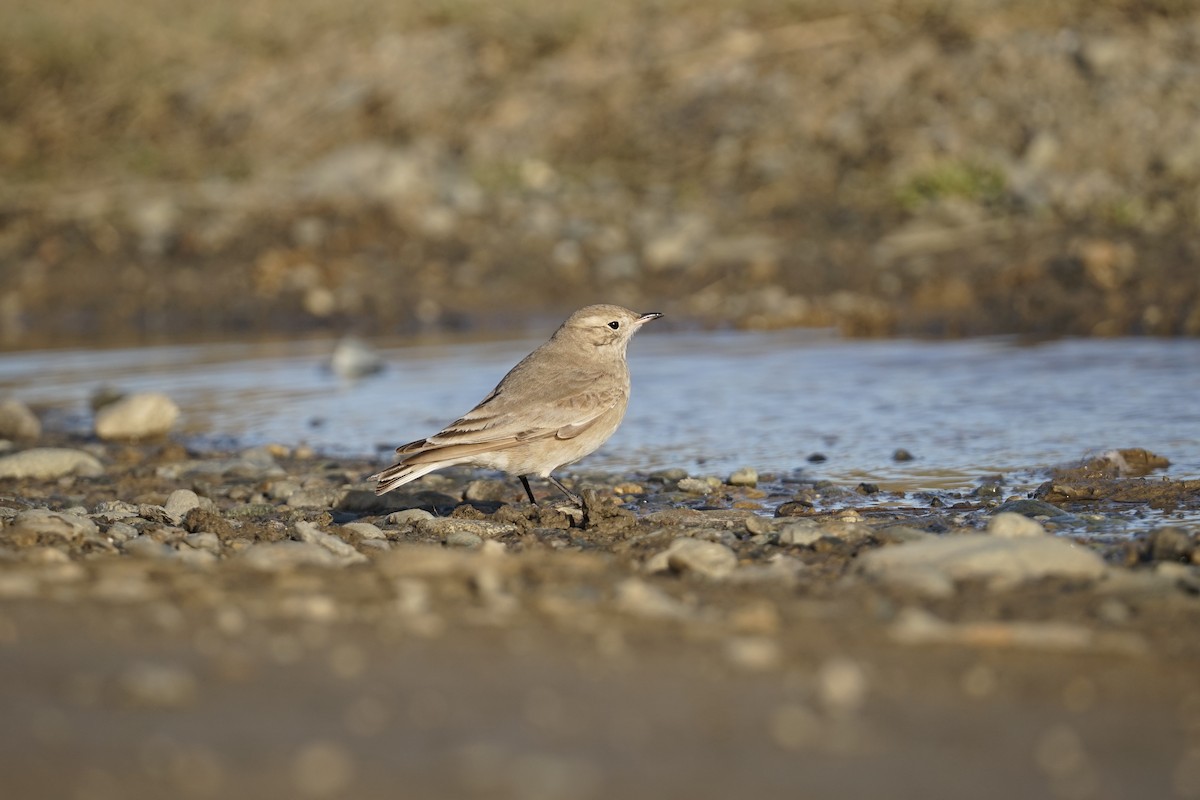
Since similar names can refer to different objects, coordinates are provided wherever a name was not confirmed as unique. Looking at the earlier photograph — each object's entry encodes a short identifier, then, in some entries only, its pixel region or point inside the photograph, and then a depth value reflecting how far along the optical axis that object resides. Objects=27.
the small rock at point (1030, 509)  13.42
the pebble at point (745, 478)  15.63
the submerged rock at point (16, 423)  19.53
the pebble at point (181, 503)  14.42
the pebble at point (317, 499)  15.19
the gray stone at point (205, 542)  12.11
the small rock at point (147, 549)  10.95
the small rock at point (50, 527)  11.91
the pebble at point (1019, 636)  8.34
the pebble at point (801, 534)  11.92
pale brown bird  13.93
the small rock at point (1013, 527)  11.55
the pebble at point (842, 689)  7.33
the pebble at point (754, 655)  7.93
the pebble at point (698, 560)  10.68
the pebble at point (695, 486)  15.38
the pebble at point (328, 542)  11.56
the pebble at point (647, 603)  8.98
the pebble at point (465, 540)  12.66
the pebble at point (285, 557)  10.20
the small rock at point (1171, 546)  10.95
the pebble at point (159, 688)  7.27
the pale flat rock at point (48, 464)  16.69
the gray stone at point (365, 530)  12.91
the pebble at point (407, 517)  13.94
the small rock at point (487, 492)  16.02
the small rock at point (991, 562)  9.96
